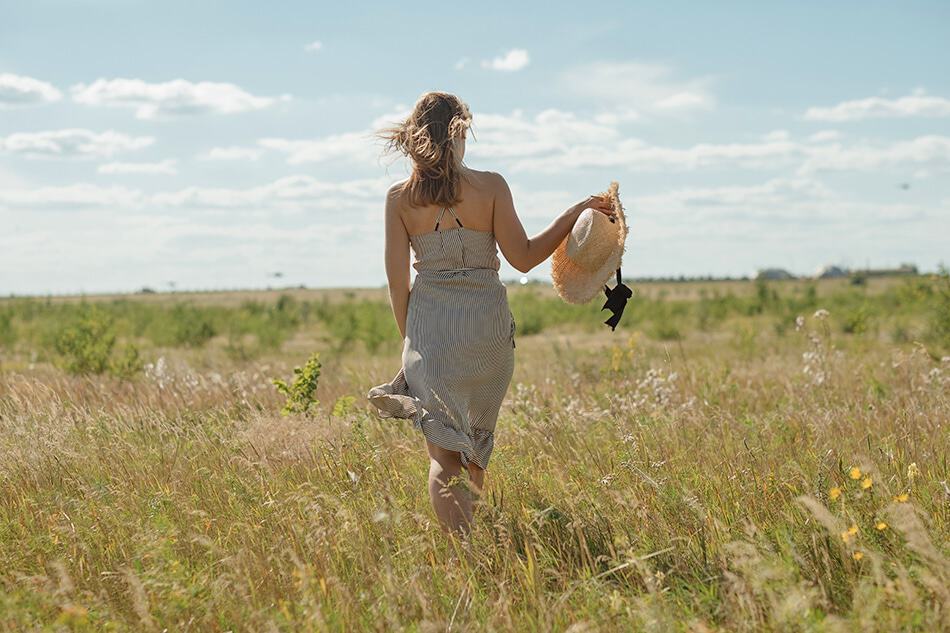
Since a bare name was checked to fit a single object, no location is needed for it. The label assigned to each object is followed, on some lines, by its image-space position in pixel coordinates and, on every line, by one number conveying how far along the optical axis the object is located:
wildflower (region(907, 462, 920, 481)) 3.96
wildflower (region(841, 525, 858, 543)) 3.27
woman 4.14
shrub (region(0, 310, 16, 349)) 28.77
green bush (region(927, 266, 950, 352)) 12.59
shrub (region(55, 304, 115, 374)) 14.02
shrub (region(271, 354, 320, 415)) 6.88
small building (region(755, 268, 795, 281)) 137.15
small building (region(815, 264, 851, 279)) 139.62
